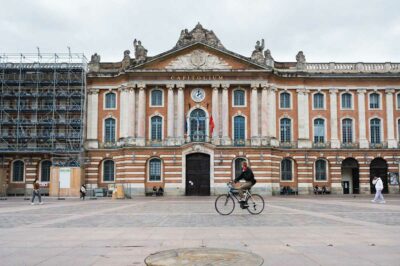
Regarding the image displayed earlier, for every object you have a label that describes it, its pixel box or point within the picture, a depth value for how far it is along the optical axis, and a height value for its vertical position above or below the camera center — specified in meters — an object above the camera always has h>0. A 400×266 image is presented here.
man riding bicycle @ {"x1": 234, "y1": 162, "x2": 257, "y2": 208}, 19.12 -0.42
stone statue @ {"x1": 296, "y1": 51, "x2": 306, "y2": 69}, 52.89 +12.24
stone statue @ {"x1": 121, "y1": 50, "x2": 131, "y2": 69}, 51.19 +11.97
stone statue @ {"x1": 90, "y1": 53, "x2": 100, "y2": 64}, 52.75 +12.46
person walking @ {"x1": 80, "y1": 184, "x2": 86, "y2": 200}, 41.46 -1.64
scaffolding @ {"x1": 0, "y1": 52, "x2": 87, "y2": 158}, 50.97 +7.24
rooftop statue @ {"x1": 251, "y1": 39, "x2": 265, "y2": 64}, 50.76 +12.44
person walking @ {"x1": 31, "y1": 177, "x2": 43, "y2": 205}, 31.46 -1.15
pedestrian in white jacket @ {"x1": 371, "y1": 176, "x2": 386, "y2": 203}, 31.53 -1.04
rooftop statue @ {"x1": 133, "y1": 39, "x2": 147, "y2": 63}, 50.25 +12.63
